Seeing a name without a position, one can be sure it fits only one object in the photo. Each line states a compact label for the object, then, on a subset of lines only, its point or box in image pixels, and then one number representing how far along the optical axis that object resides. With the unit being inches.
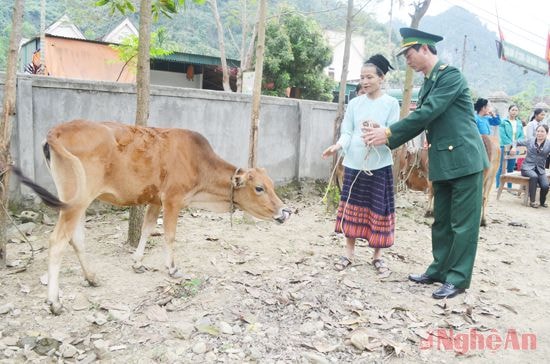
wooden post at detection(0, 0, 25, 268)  174.4
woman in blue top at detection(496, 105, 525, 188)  438.0
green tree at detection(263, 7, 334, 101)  641.6
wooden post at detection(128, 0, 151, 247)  197.8
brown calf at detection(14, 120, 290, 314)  152.0
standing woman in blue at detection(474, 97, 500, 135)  339.3
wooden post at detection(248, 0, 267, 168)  257.3
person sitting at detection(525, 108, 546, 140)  438.0
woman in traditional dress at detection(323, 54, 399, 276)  181.8
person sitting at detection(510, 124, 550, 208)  408.2
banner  852.0
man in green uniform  167.2
